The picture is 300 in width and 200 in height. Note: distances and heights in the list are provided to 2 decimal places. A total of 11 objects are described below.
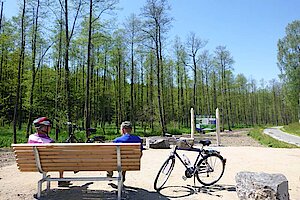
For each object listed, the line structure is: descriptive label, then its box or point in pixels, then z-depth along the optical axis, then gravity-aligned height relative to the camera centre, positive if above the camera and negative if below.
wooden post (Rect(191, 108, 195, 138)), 16.41 -0.16
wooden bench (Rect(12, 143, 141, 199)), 4.27 -0.53
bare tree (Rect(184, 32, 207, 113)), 33.49 +7.39
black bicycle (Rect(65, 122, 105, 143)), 7.41 -0.45
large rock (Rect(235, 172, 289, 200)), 3.95 -0.93
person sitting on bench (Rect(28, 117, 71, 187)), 5.02 -0.18
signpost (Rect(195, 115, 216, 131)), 21.25 -0.10
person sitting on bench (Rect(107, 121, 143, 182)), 5.02 -0.27
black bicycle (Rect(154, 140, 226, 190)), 5.50 -0.89
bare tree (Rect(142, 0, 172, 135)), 23.58 +7.50
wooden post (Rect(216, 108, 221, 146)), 15.54 -0.40
